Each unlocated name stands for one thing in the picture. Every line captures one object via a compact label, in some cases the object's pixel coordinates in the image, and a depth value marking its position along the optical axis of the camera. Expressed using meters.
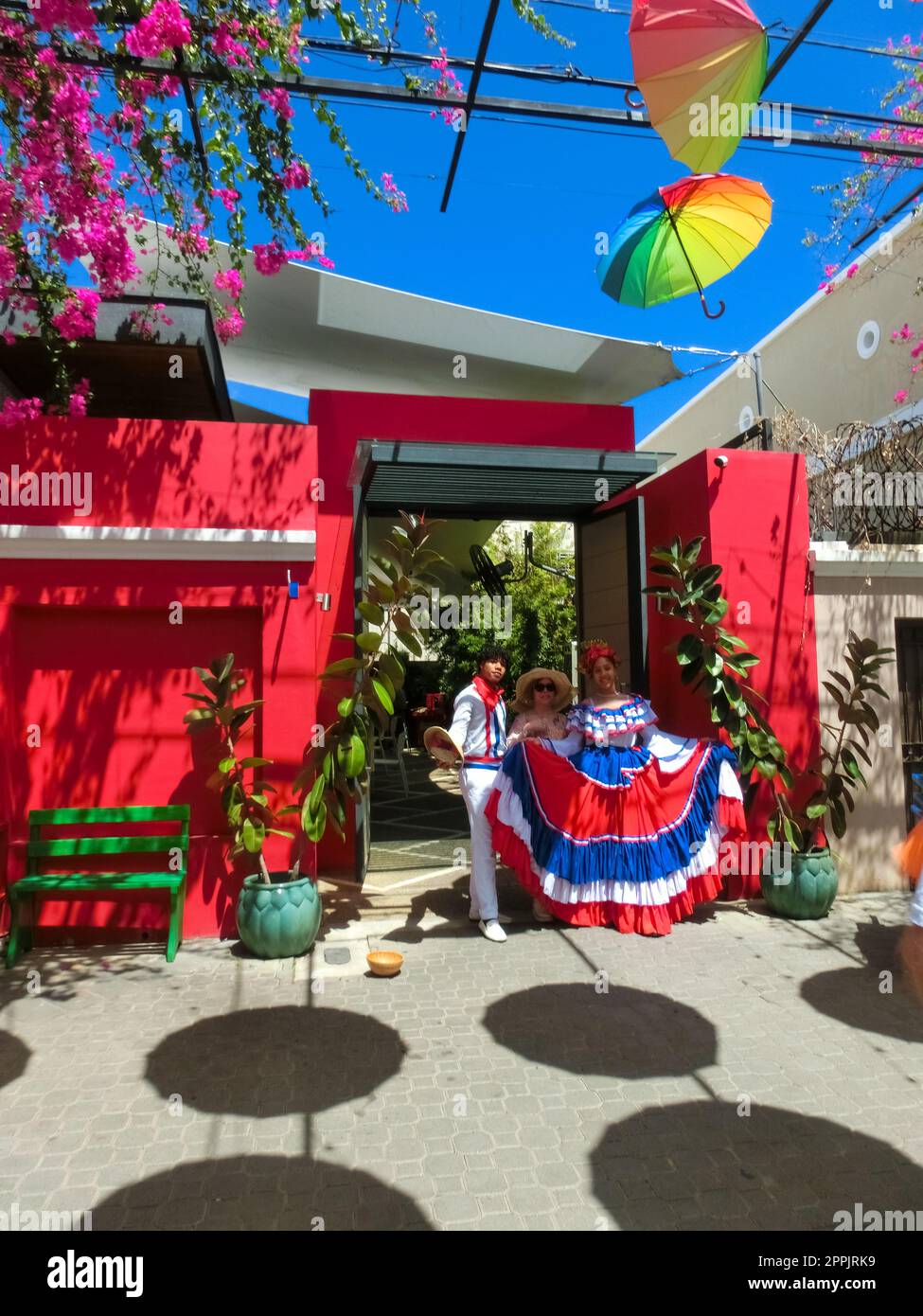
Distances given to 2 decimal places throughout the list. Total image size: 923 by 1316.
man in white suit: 5.47
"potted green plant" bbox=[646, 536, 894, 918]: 5.54
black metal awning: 5.91
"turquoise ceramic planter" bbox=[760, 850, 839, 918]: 5.55
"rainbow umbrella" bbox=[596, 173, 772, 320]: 5.78
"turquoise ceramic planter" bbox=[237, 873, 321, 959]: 4.88
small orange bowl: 4.67
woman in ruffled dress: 5.29
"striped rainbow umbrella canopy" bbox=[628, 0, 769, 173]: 3.71
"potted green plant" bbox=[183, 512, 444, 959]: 4.82
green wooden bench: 4.98
